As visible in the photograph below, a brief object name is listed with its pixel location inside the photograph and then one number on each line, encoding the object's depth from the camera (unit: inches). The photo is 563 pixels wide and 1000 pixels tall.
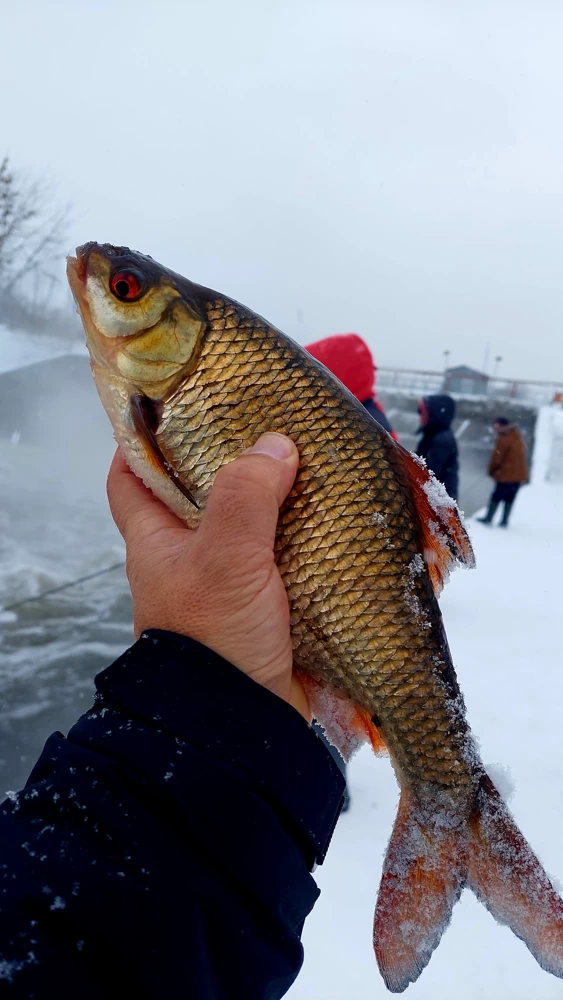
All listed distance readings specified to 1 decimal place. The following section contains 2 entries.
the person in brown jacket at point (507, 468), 412.5
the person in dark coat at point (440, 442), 282.8
